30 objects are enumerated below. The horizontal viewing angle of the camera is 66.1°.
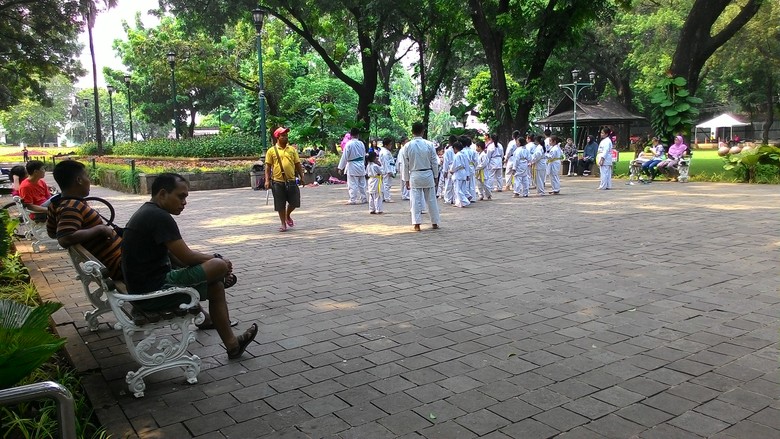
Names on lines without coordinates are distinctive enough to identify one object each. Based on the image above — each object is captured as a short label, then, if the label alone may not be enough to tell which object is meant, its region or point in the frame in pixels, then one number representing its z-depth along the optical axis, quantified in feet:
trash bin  62.64
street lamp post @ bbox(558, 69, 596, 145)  82.09
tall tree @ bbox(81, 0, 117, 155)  78.64
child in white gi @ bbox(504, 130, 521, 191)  52.25
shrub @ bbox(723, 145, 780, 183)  52.11
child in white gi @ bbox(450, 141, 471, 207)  42.09
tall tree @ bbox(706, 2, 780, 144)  100.01
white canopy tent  144.30
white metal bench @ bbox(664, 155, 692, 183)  57.53
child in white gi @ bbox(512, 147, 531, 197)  48.70
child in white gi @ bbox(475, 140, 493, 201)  47.09
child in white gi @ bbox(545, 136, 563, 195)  51.29
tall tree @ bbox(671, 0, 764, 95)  64.69
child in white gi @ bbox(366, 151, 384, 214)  39.96
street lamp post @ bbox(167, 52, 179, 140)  84.38
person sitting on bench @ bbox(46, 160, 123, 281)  14.06
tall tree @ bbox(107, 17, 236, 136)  104.32
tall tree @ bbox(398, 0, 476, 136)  73.61
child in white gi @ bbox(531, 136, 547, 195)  50.47
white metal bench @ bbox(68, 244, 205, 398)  11.79
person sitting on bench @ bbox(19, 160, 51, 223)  26.68
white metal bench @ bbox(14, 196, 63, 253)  27.94
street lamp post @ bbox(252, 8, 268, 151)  59.98
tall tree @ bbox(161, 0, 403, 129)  73.00
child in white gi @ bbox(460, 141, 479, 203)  43.97
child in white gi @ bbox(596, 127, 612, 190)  53.72
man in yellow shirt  32.27
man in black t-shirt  12.34
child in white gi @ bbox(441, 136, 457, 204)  45.03
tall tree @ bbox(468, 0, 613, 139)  63.41
